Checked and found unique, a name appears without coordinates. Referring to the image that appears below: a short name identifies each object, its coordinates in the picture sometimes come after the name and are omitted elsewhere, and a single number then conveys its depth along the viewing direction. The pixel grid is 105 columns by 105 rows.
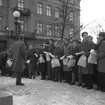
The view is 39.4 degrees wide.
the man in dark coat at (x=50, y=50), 7.28
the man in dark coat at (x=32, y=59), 8.04
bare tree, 13.75
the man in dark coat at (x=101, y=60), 4.89
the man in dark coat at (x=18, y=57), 6.04
